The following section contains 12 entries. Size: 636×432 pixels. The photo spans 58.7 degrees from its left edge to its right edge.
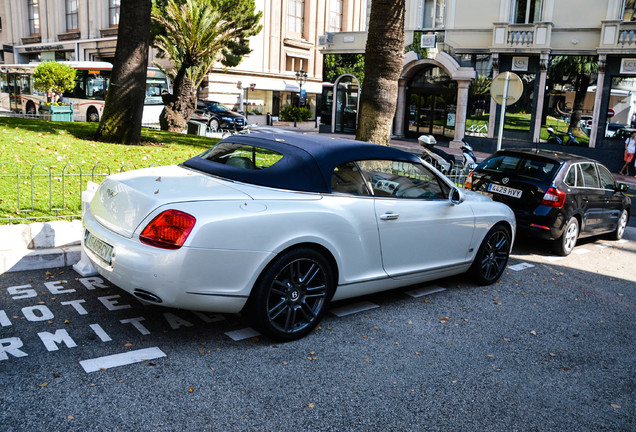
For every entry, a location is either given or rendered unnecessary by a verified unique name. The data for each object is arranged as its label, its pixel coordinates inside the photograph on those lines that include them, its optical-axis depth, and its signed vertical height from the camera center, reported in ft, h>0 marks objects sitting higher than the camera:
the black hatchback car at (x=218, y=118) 100.68 -2.05
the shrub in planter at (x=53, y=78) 87.40 +3.24
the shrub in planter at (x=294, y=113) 150.82 -1.04
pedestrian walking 75.00 -3.34
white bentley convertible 13.16 -3.06
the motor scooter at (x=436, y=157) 38.27 -2.86
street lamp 150.20 +8.85
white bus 90.68 +1.24
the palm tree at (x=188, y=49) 55.88 +6.01
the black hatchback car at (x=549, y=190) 26.50 -3.36
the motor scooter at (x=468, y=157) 44.00 -3.16
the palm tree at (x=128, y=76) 37.70 +1.71
